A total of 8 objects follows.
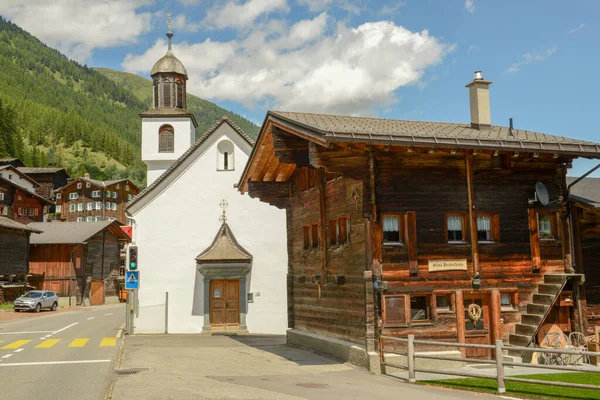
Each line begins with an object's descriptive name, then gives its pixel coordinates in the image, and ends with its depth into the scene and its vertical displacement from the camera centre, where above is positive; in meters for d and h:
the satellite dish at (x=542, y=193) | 16.17 +2.04
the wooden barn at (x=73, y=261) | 57.53 +1.54
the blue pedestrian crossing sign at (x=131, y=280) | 22.38 -0.16
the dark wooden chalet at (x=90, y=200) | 97.38 +12.31
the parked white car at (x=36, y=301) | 44.12 -1.81
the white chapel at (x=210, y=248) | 26.25 +1.19
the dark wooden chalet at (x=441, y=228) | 14.90 +1.13
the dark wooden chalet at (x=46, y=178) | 104.12 +17.34
